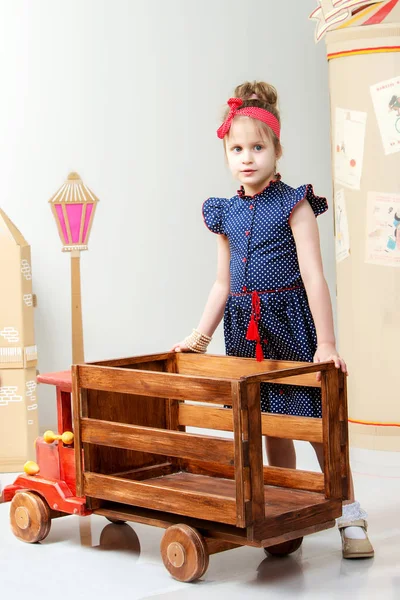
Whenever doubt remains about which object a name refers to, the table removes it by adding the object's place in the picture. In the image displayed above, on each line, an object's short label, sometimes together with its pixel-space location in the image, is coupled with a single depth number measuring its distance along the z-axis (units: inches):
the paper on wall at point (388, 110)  120.4
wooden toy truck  74.3
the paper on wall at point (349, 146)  123.0
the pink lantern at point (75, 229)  117.1
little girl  86.4
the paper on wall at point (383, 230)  122.1
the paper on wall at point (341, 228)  126.2
